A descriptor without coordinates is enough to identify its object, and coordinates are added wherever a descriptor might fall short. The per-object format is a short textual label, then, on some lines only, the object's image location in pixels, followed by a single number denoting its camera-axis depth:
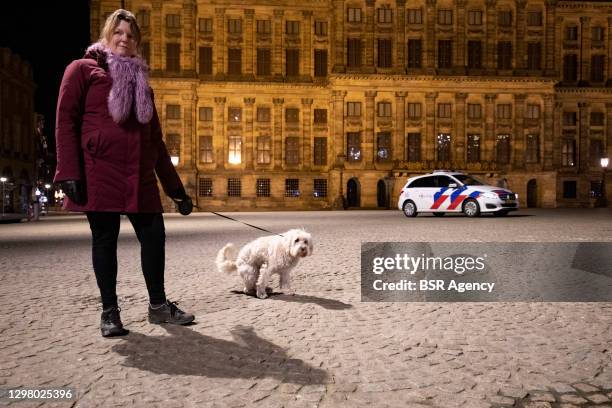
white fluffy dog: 5.51
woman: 3.81
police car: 21.09
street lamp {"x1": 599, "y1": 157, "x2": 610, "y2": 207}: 41.79
